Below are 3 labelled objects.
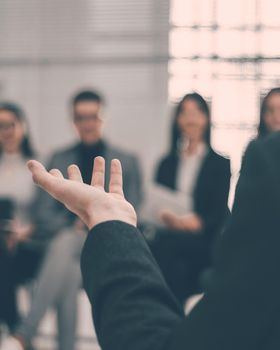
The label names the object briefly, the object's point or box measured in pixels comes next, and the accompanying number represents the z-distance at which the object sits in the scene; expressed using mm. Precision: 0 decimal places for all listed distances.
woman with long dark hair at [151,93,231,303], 3617
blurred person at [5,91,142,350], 3791
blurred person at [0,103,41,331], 3932
